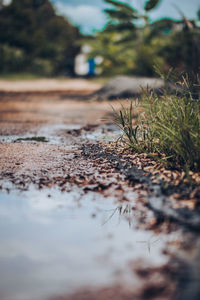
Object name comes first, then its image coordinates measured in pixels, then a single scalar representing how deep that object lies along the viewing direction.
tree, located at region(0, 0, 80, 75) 23.02
